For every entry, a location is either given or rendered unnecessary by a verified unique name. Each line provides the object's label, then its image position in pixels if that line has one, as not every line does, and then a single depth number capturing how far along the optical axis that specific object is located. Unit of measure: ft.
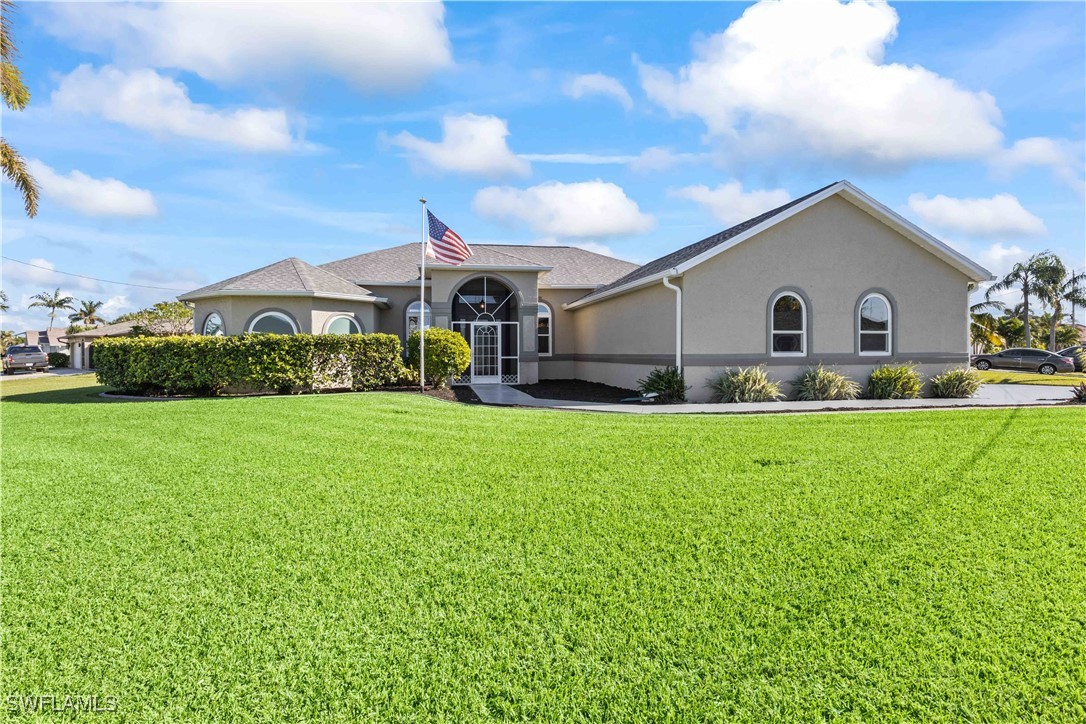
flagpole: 53.62
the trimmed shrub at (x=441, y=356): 56.49
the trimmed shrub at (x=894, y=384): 51.49
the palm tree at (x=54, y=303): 243.60
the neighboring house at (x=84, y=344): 141.69
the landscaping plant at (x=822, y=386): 50.31
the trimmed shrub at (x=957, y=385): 52.60
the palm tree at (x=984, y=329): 132.98
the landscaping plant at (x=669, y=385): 48.73
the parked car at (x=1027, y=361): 99.14
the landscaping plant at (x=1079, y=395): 45.50
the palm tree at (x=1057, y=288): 153.07
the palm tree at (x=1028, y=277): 153.79
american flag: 55.11
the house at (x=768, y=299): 50.14
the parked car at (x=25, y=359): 130.11
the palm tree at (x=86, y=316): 240.53
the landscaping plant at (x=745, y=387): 48.93
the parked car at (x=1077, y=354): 100.65
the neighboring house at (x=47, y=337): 248.81
